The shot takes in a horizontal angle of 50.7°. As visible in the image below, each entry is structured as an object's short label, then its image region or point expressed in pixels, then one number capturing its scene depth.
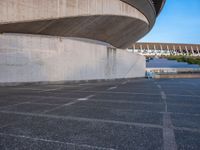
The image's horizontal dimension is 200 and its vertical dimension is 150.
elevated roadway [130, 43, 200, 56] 85.94
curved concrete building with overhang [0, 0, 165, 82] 14.69
